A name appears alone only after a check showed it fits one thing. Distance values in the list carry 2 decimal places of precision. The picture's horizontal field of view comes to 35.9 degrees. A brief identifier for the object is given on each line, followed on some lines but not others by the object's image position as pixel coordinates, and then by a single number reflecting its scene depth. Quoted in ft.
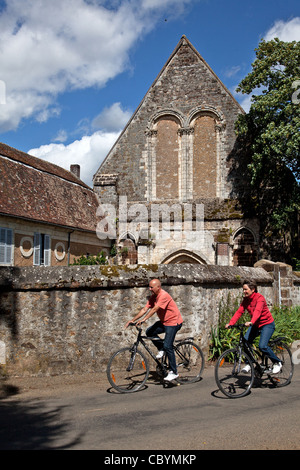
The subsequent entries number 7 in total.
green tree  56.75
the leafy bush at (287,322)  34.76
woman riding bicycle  22.86
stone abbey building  65.05
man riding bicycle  22.62
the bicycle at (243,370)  21.11
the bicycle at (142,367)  22.52
